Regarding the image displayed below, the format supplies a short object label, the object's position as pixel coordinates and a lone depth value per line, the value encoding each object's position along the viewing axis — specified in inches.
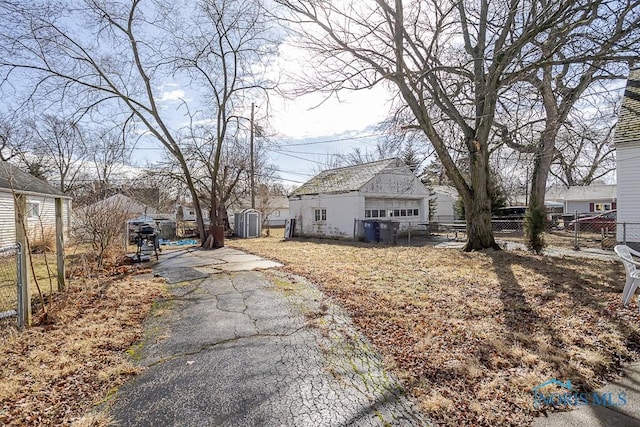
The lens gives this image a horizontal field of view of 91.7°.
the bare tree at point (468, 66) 270.2
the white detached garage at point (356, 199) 652.7
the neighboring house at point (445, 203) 1225.3
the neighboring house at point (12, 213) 484.7
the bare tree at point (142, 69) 394.9
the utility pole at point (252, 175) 840.9
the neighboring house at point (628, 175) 403.5
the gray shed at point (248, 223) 780.6
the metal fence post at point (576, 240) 419.4
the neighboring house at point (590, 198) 1343.5
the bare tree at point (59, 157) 995.0
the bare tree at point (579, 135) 371.5
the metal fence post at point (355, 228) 636.1
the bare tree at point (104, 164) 983.4
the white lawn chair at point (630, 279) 172.9
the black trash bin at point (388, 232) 574.6
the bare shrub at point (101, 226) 314.0
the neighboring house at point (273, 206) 1021.0
